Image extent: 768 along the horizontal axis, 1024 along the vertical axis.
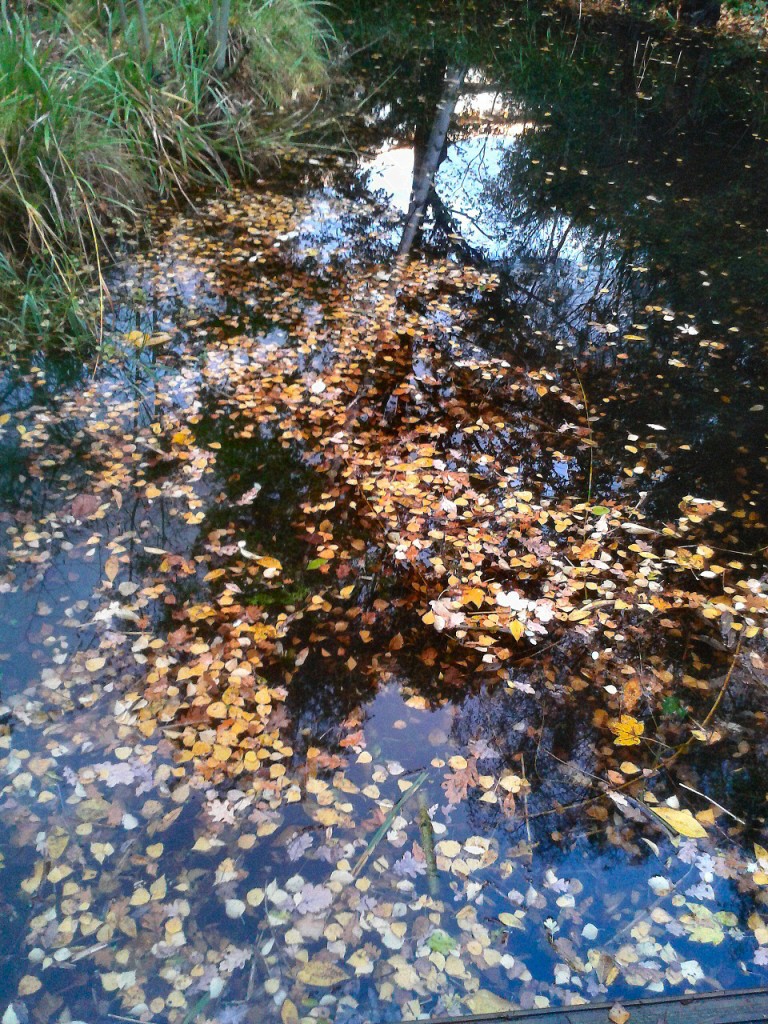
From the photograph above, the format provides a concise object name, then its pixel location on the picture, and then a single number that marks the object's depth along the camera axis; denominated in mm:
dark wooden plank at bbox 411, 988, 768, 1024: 1833
